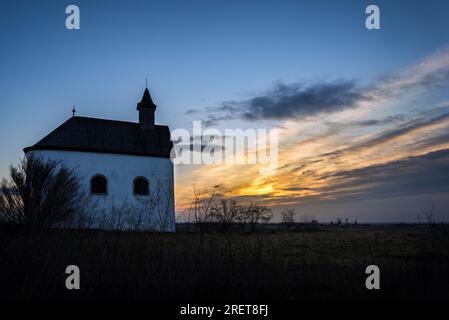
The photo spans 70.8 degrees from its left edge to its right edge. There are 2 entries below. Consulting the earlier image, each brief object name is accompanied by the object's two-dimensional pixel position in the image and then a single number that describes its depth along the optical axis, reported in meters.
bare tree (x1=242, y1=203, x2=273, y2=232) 28.06
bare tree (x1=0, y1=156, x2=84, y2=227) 16.20
